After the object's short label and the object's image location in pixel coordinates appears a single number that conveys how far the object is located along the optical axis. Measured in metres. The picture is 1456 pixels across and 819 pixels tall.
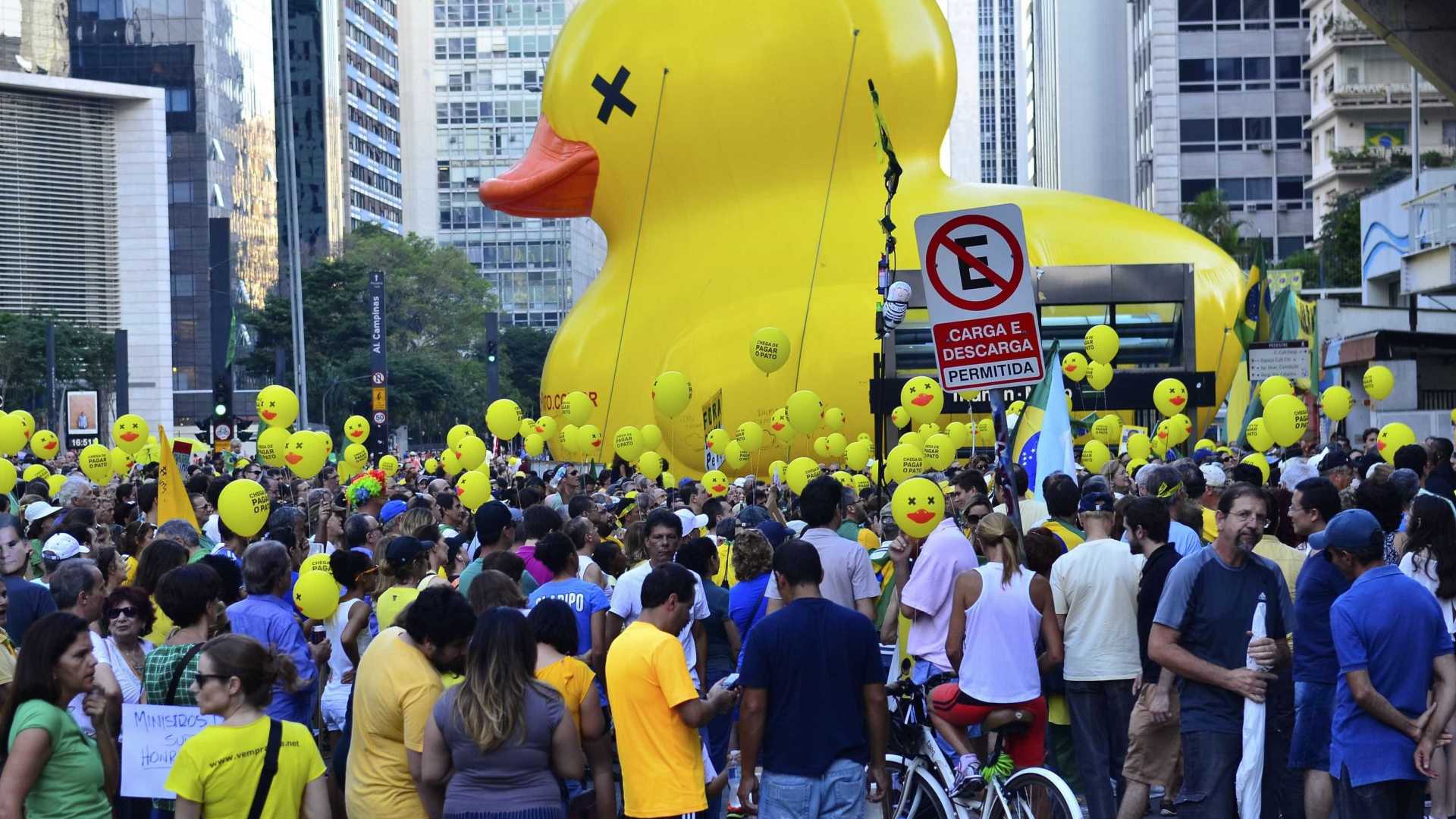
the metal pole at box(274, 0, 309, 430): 34.47
